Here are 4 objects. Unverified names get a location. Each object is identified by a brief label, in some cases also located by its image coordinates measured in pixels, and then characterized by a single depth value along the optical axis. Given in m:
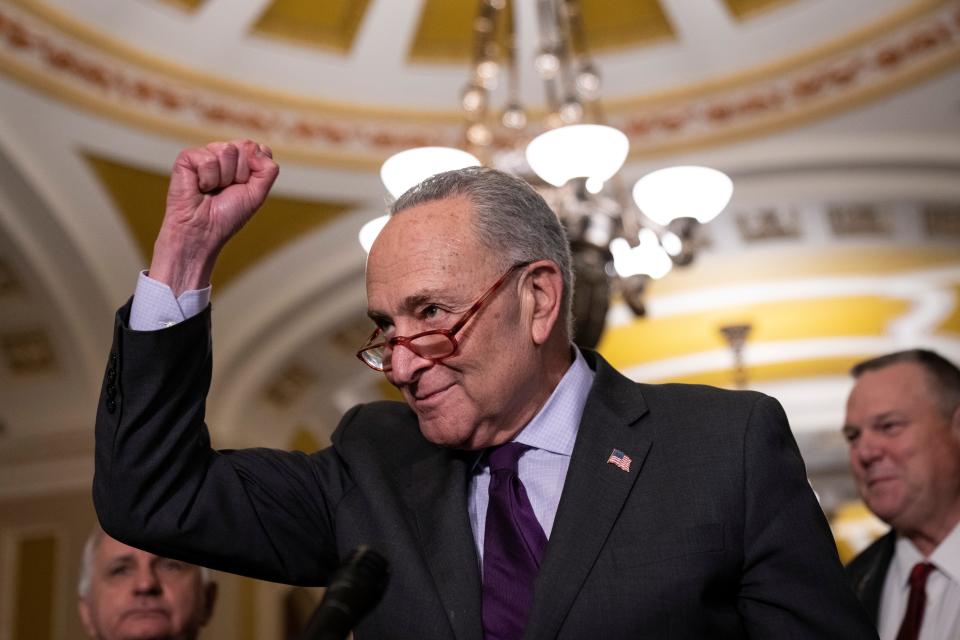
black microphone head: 1.04
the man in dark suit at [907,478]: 2.45
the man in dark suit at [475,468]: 1.37
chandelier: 3.99
